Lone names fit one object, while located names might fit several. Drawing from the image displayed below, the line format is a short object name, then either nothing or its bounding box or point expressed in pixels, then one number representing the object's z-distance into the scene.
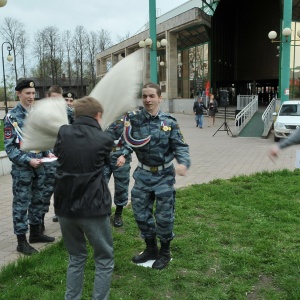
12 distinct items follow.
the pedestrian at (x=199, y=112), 21.23
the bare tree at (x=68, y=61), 61.71
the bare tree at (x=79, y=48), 62.53
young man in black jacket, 2.74
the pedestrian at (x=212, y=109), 22.57
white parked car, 14.80
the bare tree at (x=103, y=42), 64.56
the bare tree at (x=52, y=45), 58.06
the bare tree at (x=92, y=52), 63.72
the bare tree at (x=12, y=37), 56.72
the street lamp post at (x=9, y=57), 33.94
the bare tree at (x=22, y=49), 58.75
